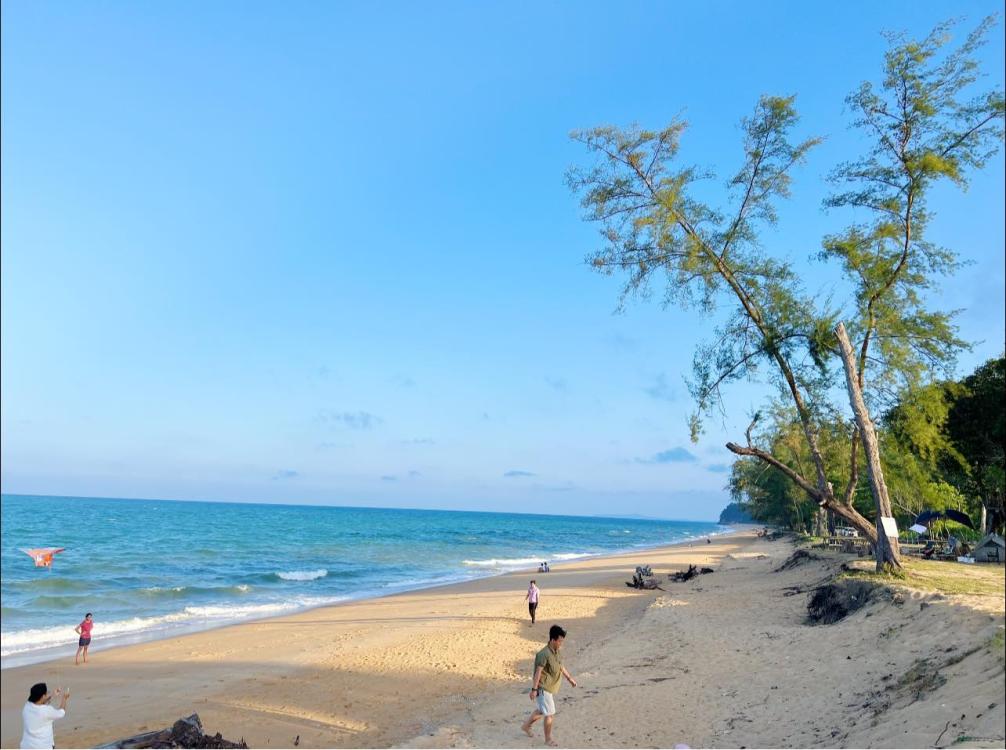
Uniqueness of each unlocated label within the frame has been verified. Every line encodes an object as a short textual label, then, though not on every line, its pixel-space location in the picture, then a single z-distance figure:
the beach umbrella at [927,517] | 28.79
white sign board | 13.77
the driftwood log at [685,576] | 30.97
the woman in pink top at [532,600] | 20.09
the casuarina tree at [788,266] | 14.02
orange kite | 16.20
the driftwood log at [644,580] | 29.14
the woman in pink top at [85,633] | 17.28
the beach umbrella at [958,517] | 24.39
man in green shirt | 8.98
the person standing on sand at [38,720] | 7.38
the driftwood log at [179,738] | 8.71
